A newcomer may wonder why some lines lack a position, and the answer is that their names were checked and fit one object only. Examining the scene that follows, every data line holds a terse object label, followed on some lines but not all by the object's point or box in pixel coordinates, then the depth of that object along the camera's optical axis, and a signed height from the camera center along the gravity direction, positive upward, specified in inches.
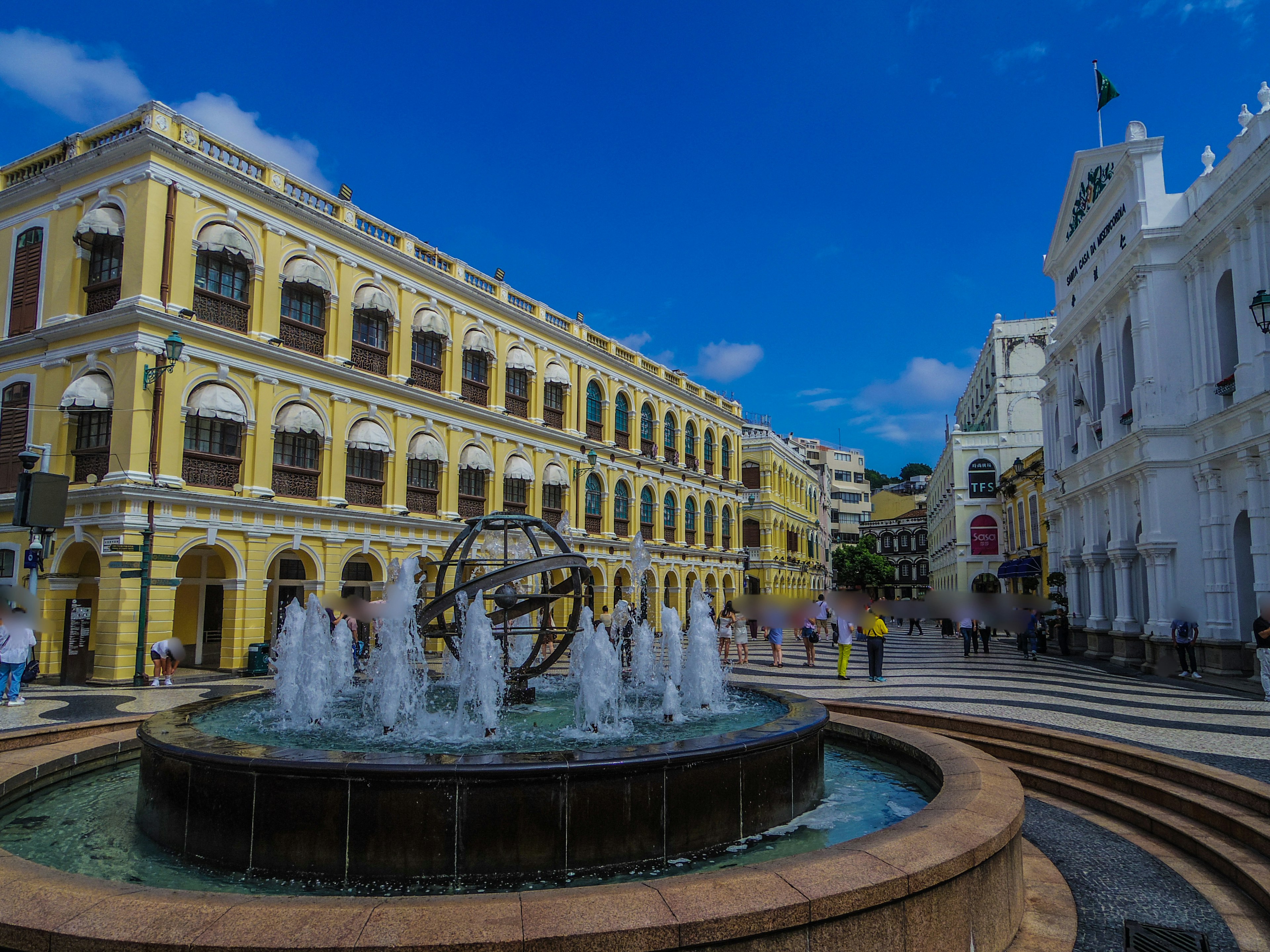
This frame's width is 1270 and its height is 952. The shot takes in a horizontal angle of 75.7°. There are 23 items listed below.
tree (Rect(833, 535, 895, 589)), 3127.5 +28.0
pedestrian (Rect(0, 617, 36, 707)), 526.0 -55.8
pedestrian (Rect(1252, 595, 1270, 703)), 522.3 -39.0
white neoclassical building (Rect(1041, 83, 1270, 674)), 670.5 +170.9
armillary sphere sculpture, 383.9 -10.5
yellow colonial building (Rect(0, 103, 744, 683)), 767.1 +206.6
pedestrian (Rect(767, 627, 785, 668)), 831.1 -68.7
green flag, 922.7 +548.5
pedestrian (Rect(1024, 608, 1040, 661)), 935.0 -63.1
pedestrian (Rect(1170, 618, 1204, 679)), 713.6 -57.7
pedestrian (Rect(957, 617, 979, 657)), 978.7 -66.9
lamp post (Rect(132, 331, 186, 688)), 699.4 +113.1
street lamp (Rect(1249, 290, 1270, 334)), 582.2 +196.4
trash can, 794.2 -87.8
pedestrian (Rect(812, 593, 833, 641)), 857.5 -39.5
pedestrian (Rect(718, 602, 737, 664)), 845.8 -58.6
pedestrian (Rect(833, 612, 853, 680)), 655.8 -55.1
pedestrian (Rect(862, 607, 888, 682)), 664.4 -51.4
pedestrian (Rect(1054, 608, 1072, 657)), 1012.5 -71.7
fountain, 211.8 -61.5
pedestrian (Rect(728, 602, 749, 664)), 927.7 -74.4
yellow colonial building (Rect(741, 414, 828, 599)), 2096.5 +158.7
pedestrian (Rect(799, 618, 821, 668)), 829.8 -64.1
